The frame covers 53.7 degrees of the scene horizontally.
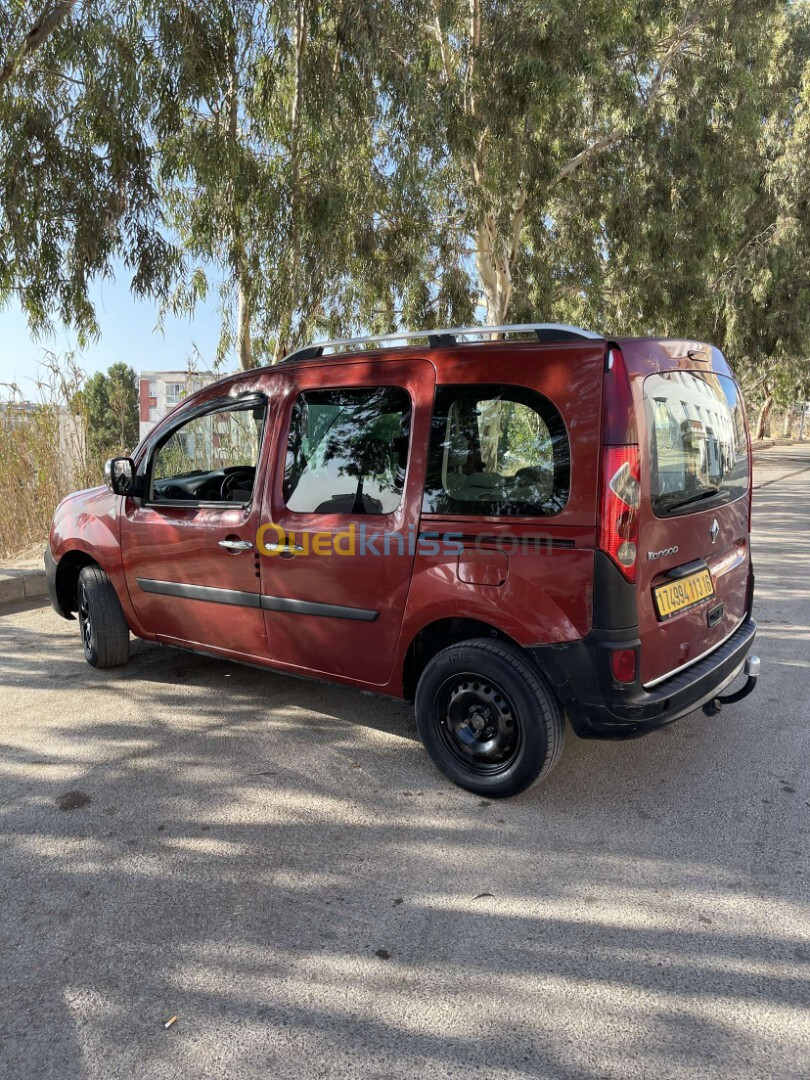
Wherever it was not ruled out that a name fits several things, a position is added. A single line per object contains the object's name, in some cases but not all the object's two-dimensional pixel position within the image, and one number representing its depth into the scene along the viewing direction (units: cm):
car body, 306
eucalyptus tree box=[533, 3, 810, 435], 1434
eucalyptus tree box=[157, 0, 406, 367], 754
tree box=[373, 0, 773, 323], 1034
